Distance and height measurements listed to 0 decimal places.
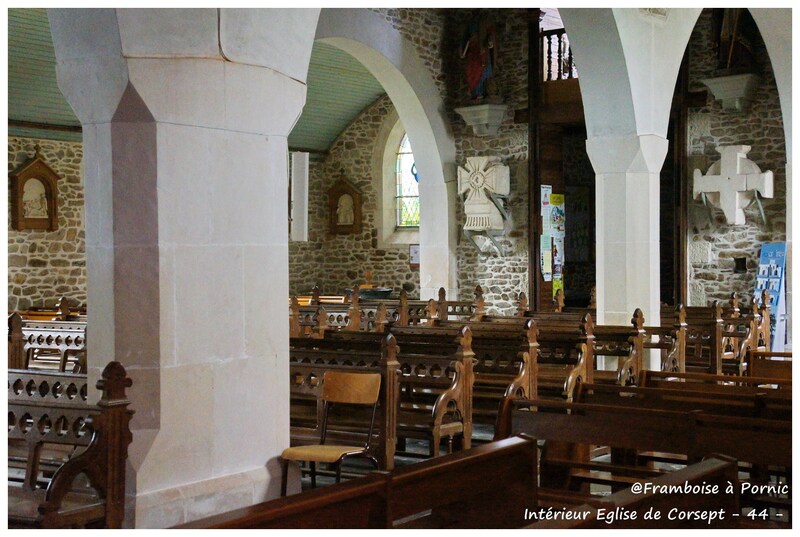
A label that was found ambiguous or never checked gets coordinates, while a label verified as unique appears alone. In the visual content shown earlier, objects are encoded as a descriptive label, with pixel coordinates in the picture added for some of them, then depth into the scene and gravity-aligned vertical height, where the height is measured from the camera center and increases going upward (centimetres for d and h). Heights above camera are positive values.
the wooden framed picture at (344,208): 1780 +135
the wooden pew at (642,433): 445 -70
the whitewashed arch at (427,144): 1366 +205
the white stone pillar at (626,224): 973 +57
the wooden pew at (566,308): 1227 -31
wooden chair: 528 -64
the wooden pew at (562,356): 694 -54
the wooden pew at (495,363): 650 -56
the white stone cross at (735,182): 1288 +129
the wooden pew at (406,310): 1051 -30
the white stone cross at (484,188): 1448 +137
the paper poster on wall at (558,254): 1489 +42
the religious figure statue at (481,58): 1457 +328
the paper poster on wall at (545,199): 1466 +122
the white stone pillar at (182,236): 430 +22
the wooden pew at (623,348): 748 -55
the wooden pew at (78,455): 381 -68
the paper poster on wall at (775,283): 1268 -2
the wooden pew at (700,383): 620 -63
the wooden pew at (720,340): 941 -58
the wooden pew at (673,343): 855 -54
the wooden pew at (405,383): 573 -62
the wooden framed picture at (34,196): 1390 +126
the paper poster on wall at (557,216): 1481 +99
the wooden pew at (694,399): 525 -65
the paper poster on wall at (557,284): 1488 -3
